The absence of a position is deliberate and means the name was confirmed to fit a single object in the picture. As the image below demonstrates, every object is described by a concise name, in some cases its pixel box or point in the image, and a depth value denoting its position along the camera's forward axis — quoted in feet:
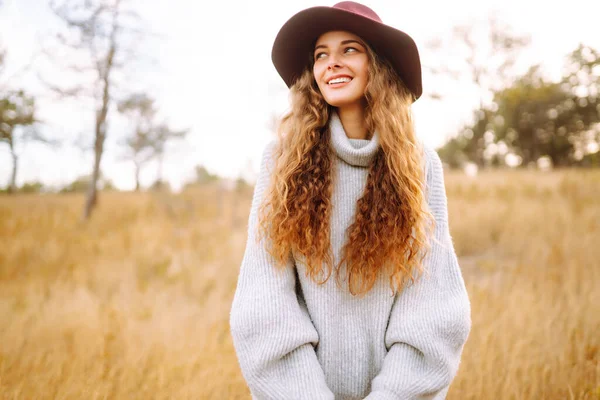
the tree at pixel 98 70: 24.66
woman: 4.31
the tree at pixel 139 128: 29.86
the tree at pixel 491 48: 59.31
